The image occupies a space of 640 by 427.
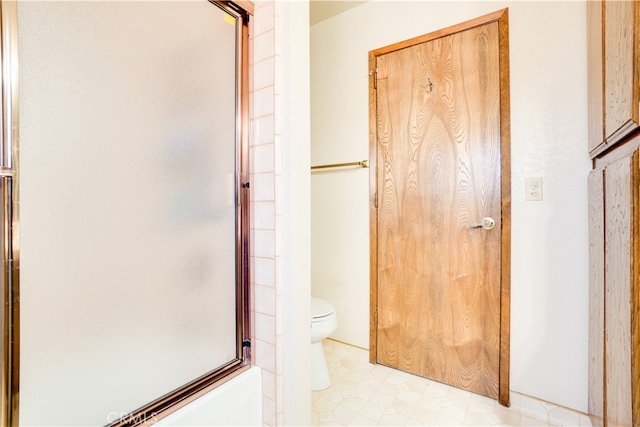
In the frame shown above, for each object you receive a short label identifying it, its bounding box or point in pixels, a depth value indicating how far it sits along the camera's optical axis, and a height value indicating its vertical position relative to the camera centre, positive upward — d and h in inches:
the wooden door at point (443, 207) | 63.5 +0.6
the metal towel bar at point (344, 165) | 78.9 +12.2
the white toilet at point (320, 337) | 65.1 -26.4
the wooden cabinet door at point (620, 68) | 32.3 +16.4
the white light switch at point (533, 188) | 59.1 +4.2
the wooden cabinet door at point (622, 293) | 32.4 -9.9
